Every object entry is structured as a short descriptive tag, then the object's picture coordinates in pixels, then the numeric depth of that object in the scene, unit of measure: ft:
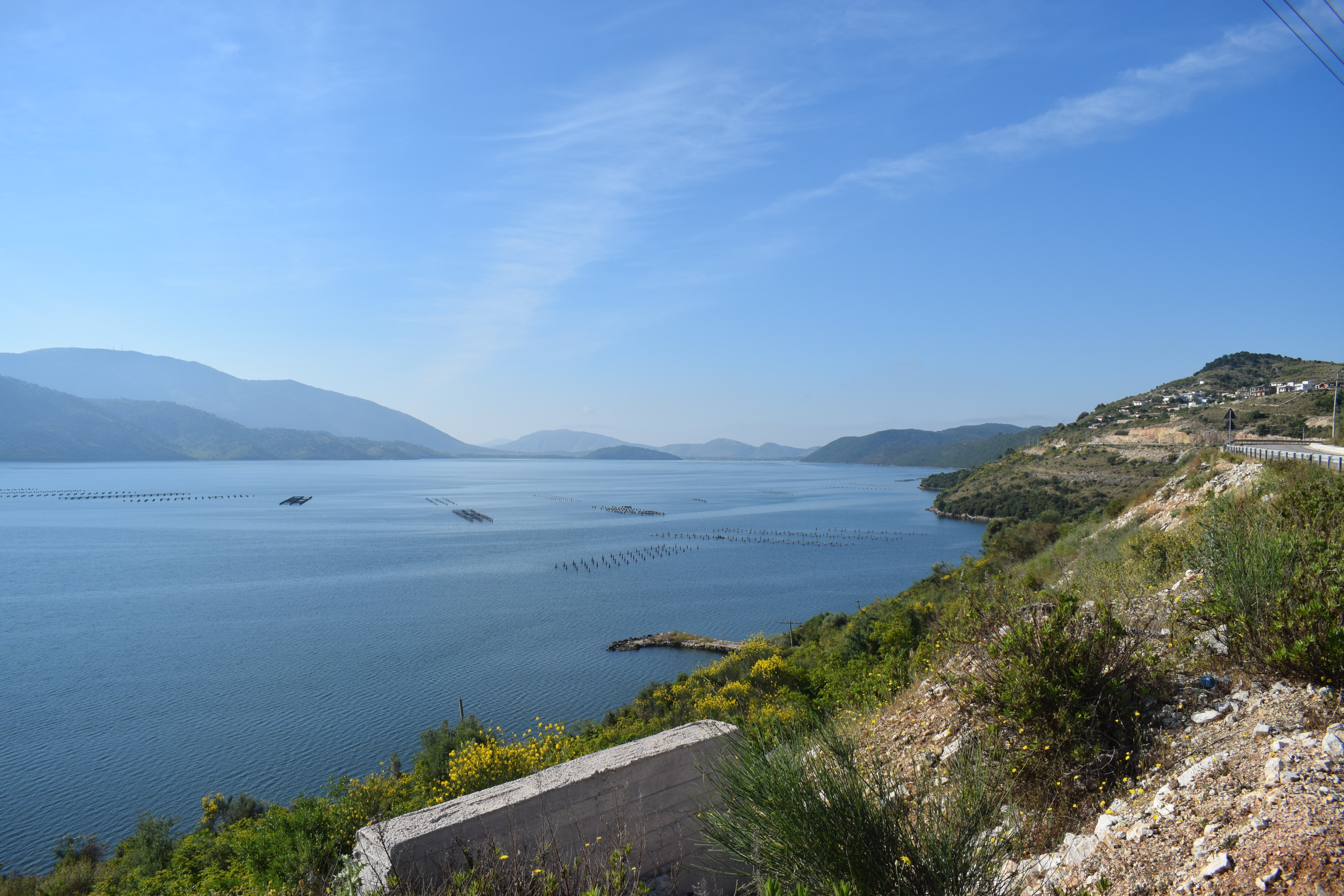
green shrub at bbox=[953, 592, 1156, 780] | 14.37
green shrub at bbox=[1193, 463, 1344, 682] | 13.58
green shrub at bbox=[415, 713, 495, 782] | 52.90
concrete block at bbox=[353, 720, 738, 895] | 14.37
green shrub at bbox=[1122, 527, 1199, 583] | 26.73
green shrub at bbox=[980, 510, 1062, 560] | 114.93
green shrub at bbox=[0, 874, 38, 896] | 46.55
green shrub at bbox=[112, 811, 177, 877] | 49.01
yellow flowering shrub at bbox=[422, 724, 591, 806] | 29.53
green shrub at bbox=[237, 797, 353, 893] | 17.66
